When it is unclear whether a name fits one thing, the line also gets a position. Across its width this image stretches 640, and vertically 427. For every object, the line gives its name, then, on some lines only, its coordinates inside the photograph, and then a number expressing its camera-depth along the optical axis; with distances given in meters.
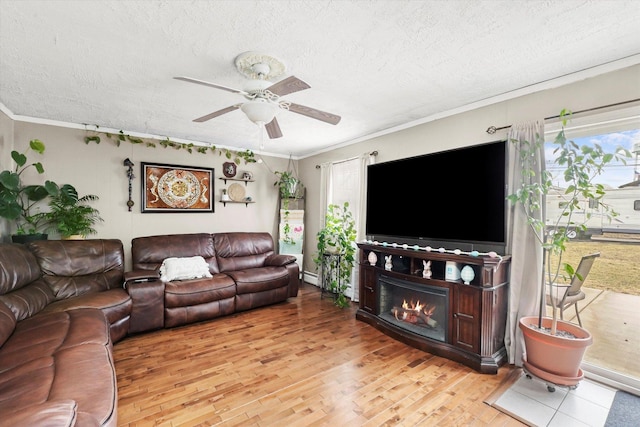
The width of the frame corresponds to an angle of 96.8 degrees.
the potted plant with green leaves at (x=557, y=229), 2.03
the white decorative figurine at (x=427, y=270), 2.80
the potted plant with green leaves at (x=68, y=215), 3.40
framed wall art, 4.14
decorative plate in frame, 4.76
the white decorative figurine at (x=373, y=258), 3.37
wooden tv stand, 2.41
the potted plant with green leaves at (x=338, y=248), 4.14
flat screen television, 2.54
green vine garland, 3.74
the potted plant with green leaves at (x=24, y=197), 2.81
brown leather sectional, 1.28
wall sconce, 3.92
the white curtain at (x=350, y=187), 4.07
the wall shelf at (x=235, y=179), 4.78
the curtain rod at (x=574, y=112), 2.04
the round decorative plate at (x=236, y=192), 4.87
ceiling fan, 1.98
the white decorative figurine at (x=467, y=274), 2.51
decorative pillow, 3.52
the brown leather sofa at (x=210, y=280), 3.13
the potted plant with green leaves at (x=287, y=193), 5.13
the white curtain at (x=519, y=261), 2.45
